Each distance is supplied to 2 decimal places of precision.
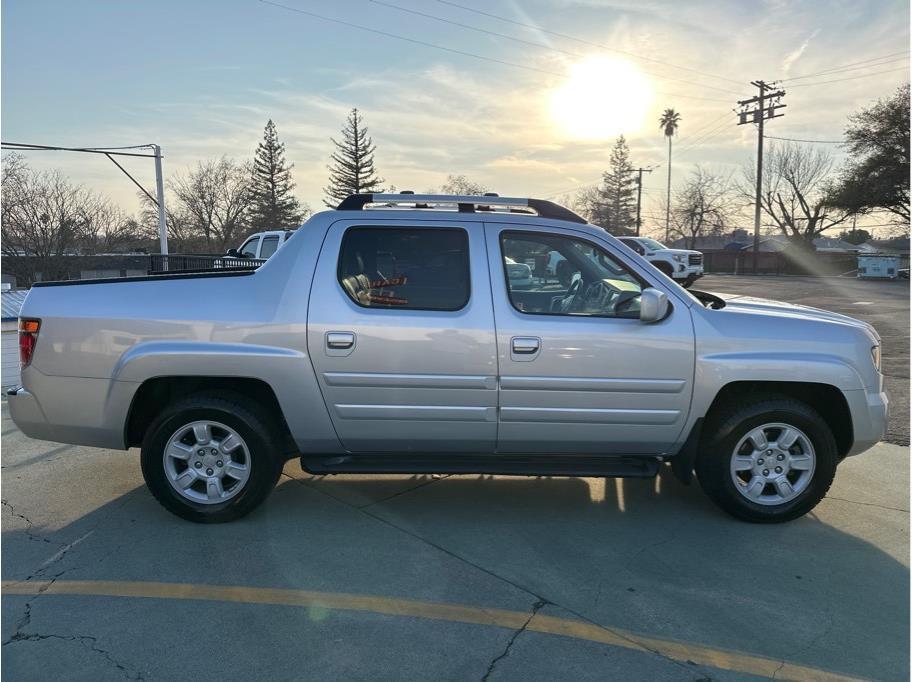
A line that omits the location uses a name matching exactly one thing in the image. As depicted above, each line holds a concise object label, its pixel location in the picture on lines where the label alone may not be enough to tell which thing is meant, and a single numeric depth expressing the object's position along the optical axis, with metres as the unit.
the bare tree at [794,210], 52.40
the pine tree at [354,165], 65.44
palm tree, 84.56
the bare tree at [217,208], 62.47
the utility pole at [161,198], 30.05
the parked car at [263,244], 16.45
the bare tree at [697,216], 68.50
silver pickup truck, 3.84
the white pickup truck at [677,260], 22.88
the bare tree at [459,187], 68.20
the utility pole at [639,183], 75.46
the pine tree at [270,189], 65.81
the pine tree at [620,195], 82.88
